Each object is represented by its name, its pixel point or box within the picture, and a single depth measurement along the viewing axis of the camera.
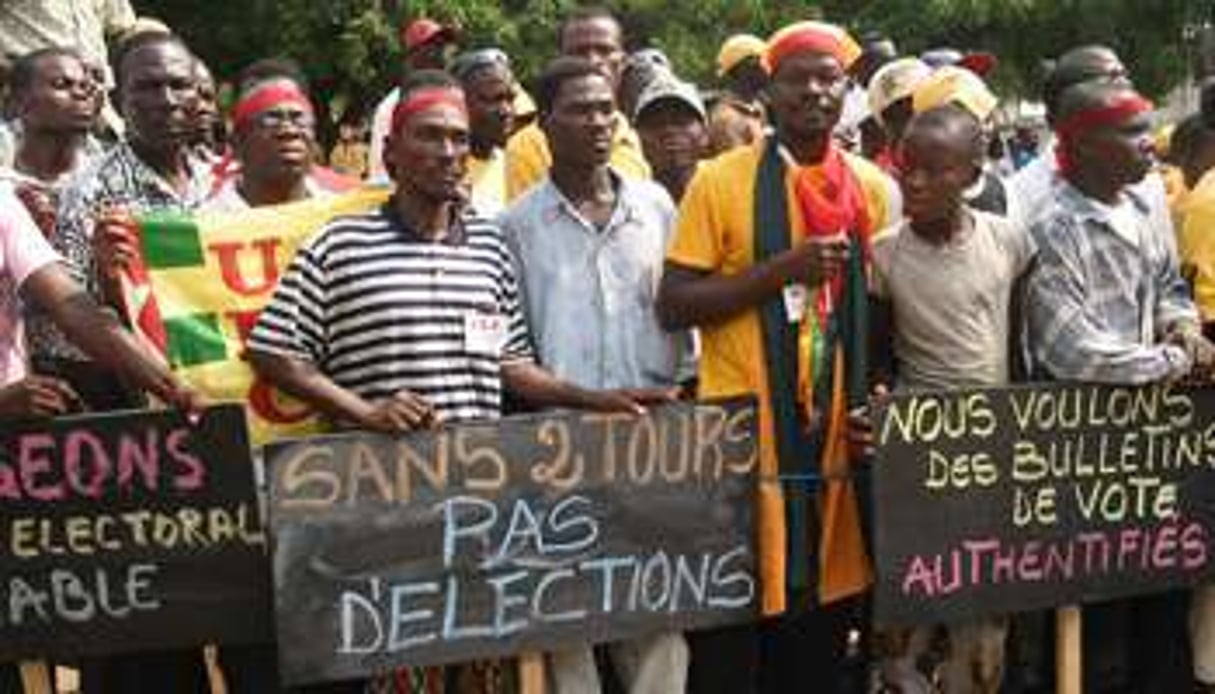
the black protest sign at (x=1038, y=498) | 4.79
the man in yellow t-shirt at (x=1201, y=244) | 5.32
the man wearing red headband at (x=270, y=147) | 5.02
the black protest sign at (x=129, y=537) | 4.32
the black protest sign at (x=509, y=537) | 4.34
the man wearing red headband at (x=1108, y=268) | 4.92
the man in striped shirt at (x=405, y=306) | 4.35
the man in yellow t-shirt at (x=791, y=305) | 4.71
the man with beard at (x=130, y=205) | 4.75
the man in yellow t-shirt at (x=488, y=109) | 6.49
